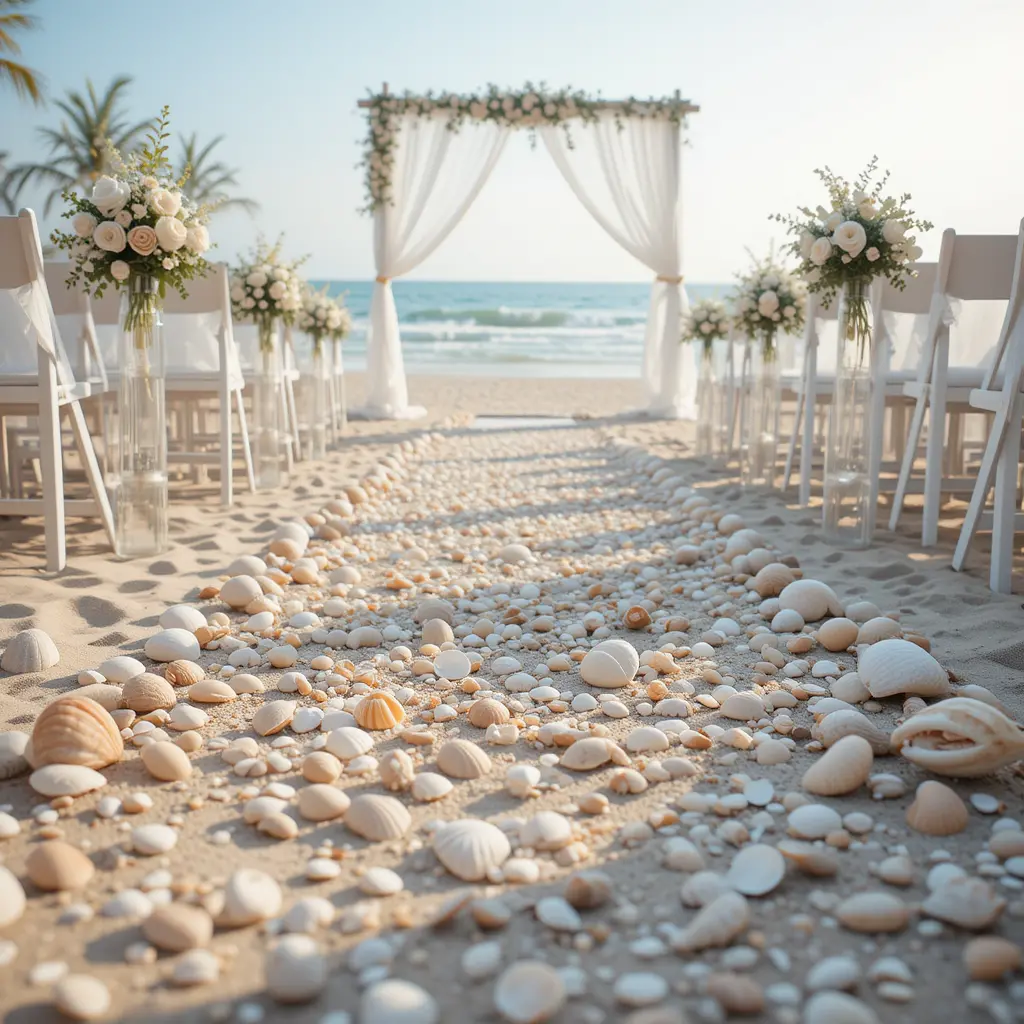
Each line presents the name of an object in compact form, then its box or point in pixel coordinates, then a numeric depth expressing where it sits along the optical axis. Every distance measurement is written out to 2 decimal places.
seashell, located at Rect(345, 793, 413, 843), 1.38
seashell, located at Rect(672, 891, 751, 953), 1.09
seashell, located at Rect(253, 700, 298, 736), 1.78
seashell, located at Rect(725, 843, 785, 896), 1.21
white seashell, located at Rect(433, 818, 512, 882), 1.27
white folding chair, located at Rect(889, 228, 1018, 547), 3.16
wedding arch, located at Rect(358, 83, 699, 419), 7.98
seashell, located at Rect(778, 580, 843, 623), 2.46
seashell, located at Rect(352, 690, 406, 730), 1.80
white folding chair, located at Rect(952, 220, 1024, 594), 2.65
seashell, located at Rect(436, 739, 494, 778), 1.60
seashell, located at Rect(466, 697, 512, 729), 1.82
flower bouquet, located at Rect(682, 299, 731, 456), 5.84
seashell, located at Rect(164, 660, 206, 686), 2.02
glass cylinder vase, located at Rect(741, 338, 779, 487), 4.70
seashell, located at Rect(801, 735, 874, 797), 1.49
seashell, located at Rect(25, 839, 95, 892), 1.21
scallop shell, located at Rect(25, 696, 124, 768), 1.54
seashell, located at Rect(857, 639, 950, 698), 1.85
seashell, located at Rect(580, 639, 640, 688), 2.03
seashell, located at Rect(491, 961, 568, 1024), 0.97
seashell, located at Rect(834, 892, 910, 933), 1.12
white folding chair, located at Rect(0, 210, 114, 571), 2.83
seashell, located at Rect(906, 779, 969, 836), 1.37
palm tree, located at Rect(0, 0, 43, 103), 14.61
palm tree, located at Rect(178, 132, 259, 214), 18.03
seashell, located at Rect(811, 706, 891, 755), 1.64
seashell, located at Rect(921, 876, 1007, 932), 1.12
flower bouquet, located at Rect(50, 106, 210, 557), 2.93
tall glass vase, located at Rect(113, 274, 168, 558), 3.13
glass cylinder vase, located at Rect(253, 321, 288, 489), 4.67
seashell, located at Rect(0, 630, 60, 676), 2.05
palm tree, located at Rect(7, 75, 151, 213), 16.97
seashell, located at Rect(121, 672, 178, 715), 1.86
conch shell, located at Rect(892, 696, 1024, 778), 1.47
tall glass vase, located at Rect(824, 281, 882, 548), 3.38
